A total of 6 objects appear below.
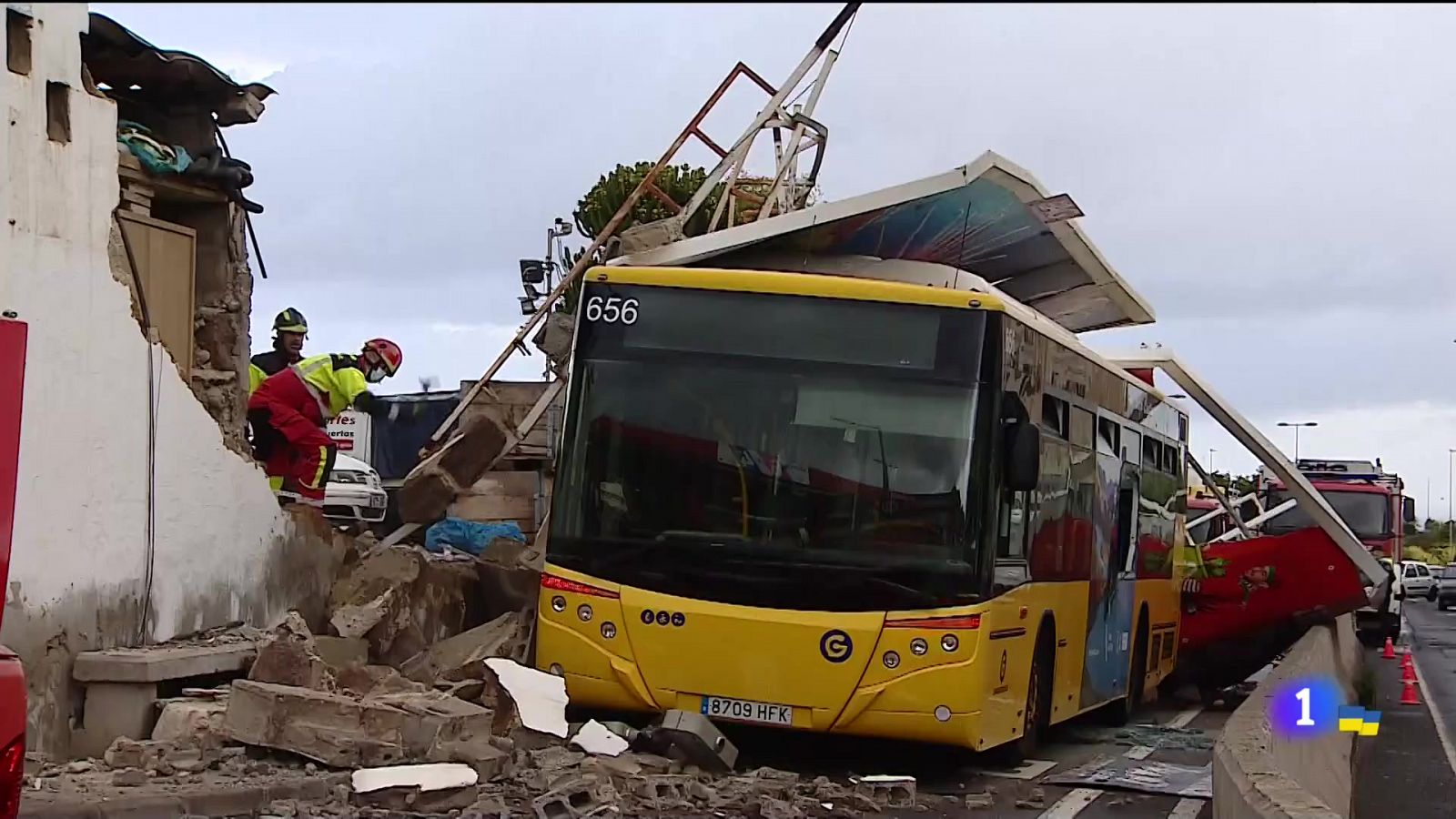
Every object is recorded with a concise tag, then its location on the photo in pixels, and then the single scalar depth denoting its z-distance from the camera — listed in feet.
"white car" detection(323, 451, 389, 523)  67.00
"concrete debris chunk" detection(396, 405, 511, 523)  45.47
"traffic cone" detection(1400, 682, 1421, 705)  69.41
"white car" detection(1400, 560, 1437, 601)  203.51
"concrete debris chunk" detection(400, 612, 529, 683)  37.70
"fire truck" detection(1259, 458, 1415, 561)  107.04
